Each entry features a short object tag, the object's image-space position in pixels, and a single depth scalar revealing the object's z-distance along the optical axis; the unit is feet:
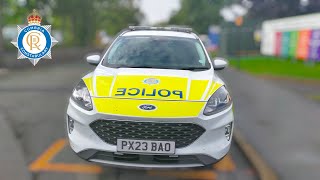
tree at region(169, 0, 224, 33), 183.83
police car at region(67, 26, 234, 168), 11.53
